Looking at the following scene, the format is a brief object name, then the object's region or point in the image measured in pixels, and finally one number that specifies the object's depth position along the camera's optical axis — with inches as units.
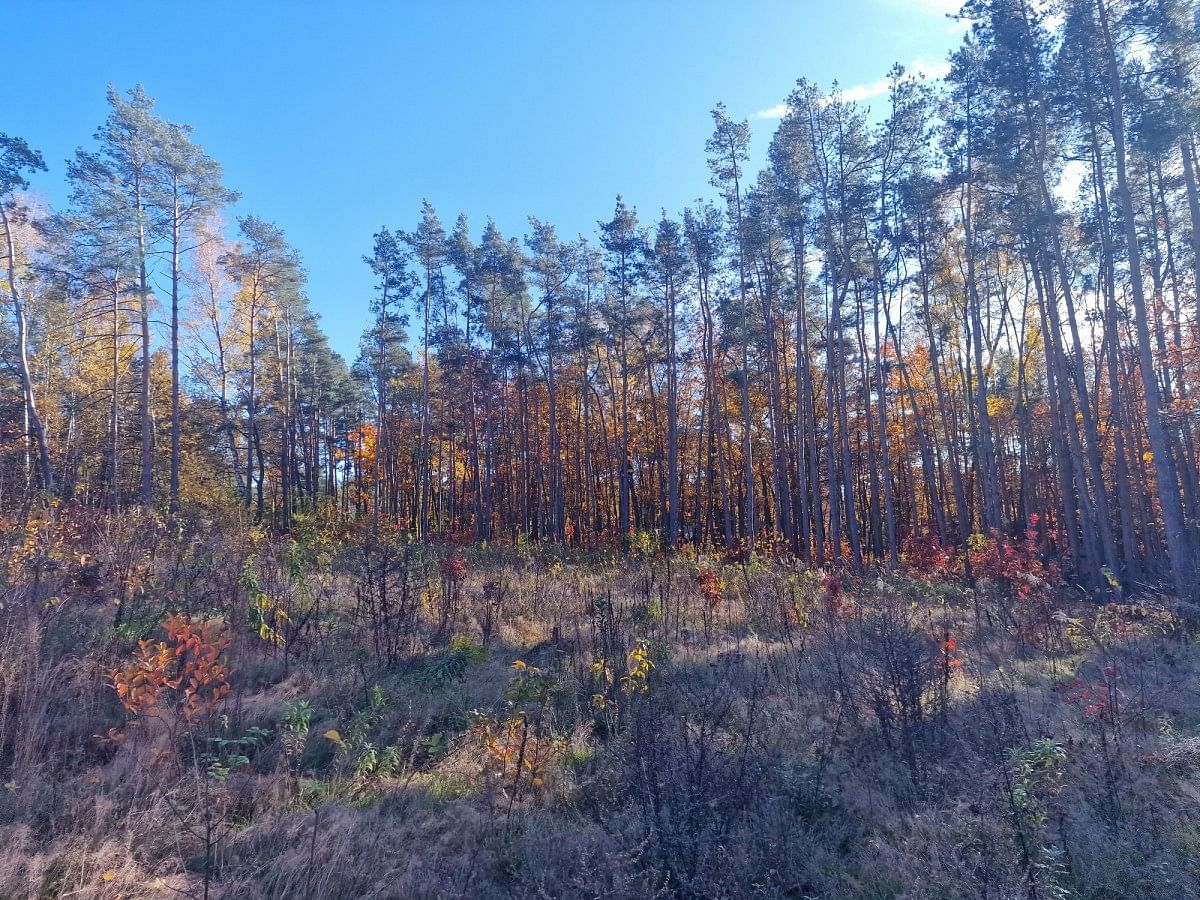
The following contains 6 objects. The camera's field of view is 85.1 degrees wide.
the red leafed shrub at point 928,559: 557.3
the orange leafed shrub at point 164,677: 152.9
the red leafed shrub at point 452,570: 345.4
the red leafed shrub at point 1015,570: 408.5
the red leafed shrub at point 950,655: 217.0
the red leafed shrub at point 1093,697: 189.9
